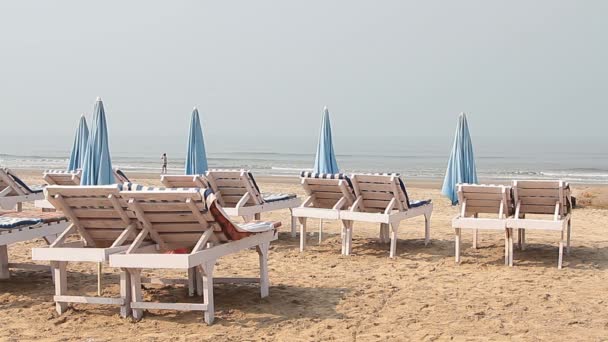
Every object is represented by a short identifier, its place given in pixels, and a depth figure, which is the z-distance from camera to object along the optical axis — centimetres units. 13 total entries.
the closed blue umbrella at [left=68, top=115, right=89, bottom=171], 1205
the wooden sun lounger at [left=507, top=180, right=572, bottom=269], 727
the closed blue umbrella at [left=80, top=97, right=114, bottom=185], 763
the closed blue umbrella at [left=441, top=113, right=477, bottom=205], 965
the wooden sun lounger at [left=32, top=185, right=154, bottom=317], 505
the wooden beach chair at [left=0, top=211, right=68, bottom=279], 575
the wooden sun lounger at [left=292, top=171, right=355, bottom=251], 817
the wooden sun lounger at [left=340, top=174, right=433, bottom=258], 788
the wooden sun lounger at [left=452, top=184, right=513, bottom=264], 740
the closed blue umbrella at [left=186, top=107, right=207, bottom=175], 1123
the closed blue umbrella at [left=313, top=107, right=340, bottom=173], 1080
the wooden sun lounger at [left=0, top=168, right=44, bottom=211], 913
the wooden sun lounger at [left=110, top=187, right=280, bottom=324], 487
